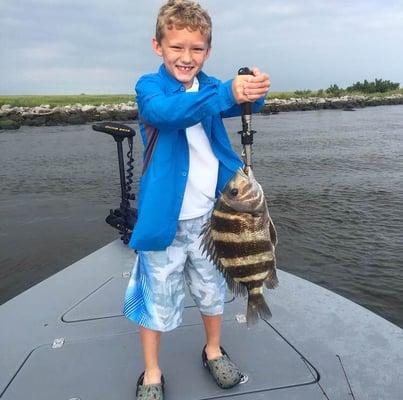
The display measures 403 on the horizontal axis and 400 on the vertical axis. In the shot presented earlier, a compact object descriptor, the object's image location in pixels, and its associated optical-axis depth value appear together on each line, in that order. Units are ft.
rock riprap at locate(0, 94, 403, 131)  134.51
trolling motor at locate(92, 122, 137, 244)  14.39
